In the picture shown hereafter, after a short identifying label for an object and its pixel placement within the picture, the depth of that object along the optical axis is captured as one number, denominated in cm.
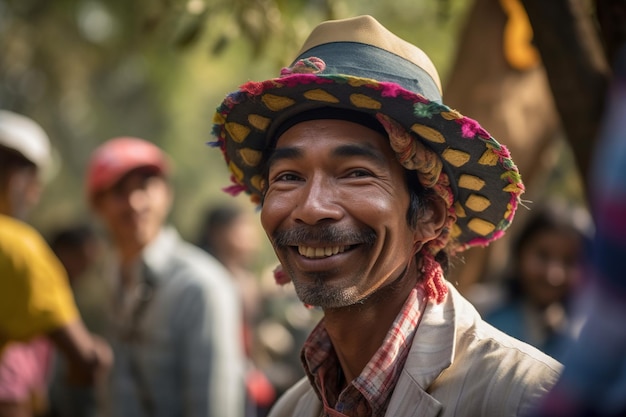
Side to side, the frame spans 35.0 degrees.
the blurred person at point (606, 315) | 134
